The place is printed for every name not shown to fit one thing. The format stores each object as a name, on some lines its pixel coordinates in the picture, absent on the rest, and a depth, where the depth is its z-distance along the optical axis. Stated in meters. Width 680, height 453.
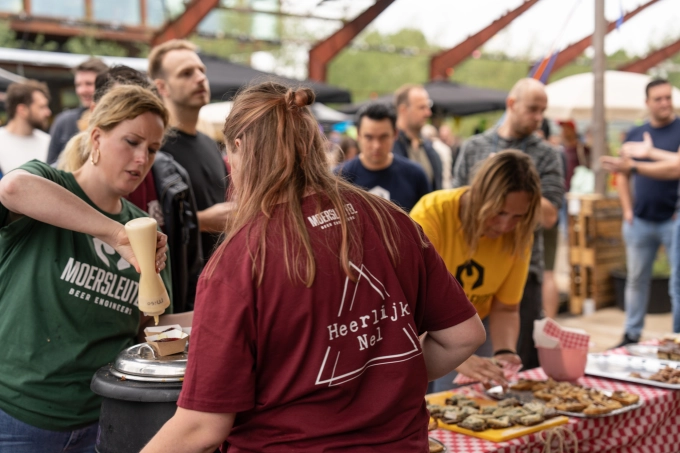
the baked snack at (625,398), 2.66
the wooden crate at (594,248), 7.25
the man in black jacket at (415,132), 5.49
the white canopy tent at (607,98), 9.96
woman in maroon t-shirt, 1.38
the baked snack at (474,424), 2.35
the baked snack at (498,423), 2.37
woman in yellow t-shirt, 2.69
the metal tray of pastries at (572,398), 2.55
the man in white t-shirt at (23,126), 5.52
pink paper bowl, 2.88
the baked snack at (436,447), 2.11
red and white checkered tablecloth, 2.30
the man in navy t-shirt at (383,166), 4.37
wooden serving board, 2.29
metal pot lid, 1.73
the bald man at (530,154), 4.09
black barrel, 1.68
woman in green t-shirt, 1.88
